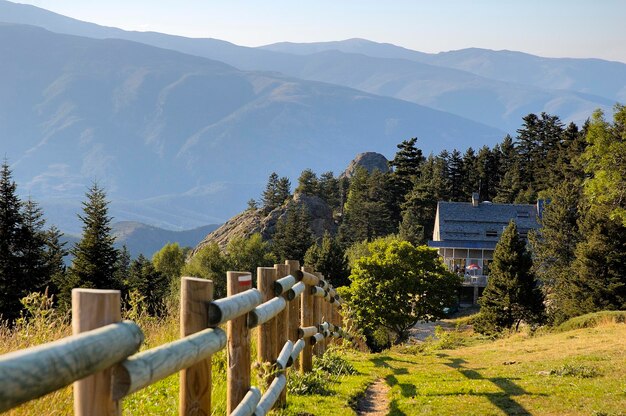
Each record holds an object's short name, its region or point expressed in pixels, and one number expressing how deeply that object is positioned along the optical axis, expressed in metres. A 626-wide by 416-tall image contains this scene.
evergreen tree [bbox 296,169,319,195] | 111.06
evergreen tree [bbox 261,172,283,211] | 114.61
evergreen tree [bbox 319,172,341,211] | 117.48
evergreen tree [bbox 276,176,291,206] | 117.19
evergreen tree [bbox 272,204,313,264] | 87.81
